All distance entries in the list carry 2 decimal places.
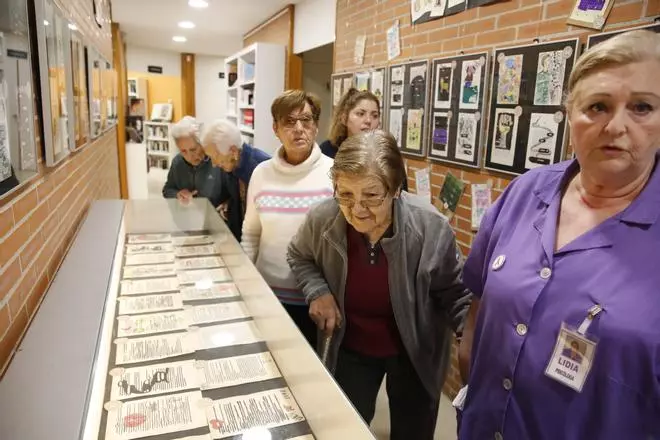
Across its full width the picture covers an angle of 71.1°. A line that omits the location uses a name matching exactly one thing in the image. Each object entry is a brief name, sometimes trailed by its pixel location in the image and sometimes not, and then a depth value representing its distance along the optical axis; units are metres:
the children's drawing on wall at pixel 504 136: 2.26
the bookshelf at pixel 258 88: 5.86
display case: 0.87
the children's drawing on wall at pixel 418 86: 2.91
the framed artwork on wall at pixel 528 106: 2.00
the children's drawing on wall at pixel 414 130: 2.99
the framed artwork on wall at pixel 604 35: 1.60
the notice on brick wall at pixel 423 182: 2.95
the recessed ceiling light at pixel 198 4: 5.58
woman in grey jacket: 1.34
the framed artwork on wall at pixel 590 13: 1.78
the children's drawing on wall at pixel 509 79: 2.20
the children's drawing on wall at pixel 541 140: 2.04
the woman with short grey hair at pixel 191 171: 2.77
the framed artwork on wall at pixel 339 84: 3.92
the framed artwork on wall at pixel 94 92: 2.93
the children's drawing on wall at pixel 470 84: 2.45
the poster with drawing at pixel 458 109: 2.46
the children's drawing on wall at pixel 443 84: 2.68
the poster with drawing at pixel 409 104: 2.94
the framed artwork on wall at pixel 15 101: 1.10
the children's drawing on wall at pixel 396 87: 3.15
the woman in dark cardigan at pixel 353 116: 2.67
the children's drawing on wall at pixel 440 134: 2.74
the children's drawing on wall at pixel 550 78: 1.99
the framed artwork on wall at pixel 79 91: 2.25
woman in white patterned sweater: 1.85
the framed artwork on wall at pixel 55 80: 1.48
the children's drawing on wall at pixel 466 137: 2.51
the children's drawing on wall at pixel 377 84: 3.40
